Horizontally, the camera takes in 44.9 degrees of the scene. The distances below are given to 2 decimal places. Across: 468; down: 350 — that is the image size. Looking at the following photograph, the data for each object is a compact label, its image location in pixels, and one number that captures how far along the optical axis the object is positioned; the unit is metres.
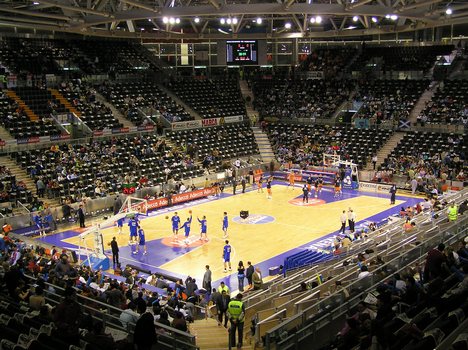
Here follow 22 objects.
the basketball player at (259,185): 38.72
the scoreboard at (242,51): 48.41
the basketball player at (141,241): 25.52
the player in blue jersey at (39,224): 28.61
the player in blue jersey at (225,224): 27.02
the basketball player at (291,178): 39.04
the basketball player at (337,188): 36.53
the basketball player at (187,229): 26.36
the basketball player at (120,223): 28.00
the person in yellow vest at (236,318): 13.19
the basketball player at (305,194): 34.38
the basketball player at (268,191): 35.76
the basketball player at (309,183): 35.86
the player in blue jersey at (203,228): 26.33
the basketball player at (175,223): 27.20
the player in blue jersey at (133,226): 26.30
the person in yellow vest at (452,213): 19.78
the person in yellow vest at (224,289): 16.19
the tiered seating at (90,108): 40.53
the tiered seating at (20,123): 36.22
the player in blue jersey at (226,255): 22.36
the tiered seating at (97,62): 48.75
